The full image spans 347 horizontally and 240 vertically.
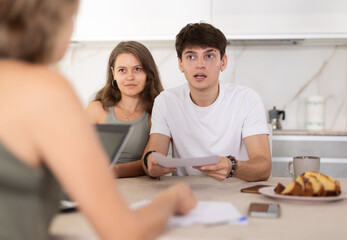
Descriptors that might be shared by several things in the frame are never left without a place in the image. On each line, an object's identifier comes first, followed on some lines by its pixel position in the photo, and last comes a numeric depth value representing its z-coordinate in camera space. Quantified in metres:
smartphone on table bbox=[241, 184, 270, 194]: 1.31
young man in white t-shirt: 2.05
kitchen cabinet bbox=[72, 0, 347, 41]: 3.45
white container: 3.65
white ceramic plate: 1.12
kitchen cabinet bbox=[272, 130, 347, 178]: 3.28
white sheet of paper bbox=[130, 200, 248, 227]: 0.91
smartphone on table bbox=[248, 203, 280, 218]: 0.98
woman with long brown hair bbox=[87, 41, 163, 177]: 2.36
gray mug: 1.49
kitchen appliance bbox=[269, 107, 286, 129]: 3.64
